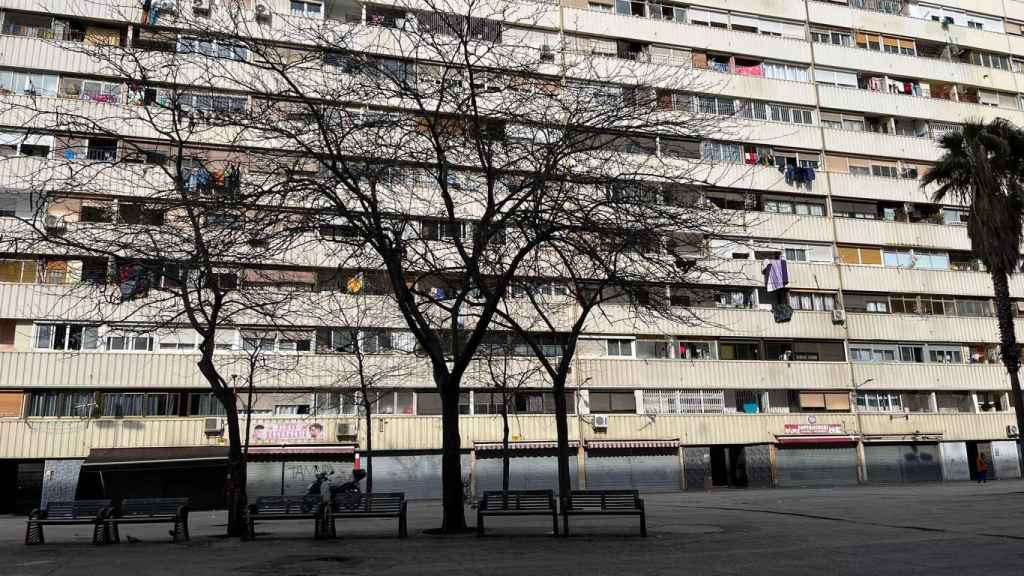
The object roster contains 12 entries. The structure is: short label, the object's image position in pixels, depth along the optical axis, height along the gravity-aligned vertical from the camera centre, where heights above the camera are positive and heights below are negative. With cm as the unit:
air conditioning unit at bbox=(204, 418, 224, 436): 2980 +135
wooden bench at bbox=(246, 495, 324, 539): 1249 -73
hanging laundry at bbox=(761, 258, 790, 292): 3684 +762
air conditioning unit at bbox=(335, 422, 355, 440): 3133 +107
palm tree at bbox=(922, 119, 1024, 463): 2730 +799
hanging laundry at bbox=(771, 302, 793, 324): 3722 +592
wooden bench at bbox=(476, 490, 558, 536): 1270 -75
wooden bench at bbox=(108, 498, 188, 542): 1296 -70
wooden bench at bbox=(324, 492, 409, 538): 1266 -72
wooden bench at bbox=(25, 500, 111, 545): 1267 -71
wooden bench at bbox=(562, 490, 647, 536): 1280 -80
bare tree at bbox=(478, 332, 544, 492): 2958 +320
